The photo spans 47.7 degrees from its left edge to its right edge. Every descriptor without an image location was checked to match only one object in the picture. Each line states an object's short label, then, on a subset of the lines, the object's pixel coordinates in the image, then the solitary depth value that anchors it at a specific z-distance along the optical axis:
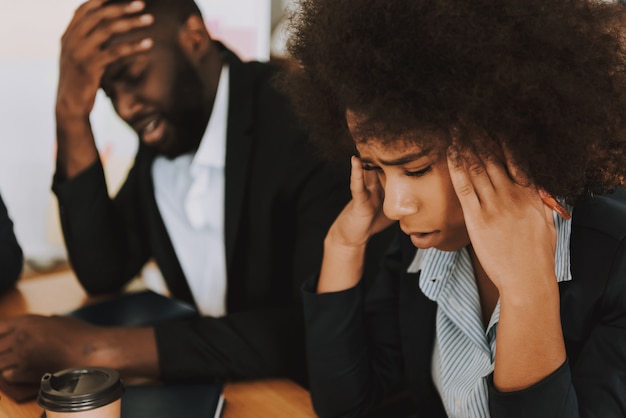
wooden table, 1.02
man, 1.43
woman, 0.74
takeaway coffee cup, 0.77
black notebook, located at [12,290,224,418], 0.95
